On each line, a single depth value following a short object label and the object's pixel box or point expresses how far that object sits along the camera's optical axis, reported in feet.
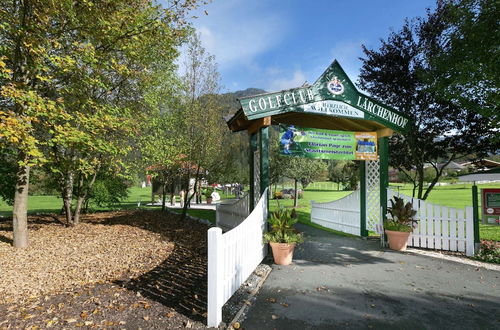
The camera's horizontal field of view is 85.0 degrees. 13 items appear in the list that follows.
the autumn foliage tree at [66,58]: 18.80
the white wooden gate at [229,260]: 10.41
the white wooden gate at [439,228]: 19.83
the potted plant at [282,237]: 17.97
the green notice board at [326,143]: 22.77
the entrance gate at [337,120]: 21.02
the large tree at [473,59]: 18.99
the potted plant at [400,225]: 21.40
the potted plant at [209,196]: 75.41
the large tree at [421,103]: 27.20
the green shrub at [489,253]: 18.44
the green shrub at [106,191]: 40.98
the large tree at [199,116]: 36.06
